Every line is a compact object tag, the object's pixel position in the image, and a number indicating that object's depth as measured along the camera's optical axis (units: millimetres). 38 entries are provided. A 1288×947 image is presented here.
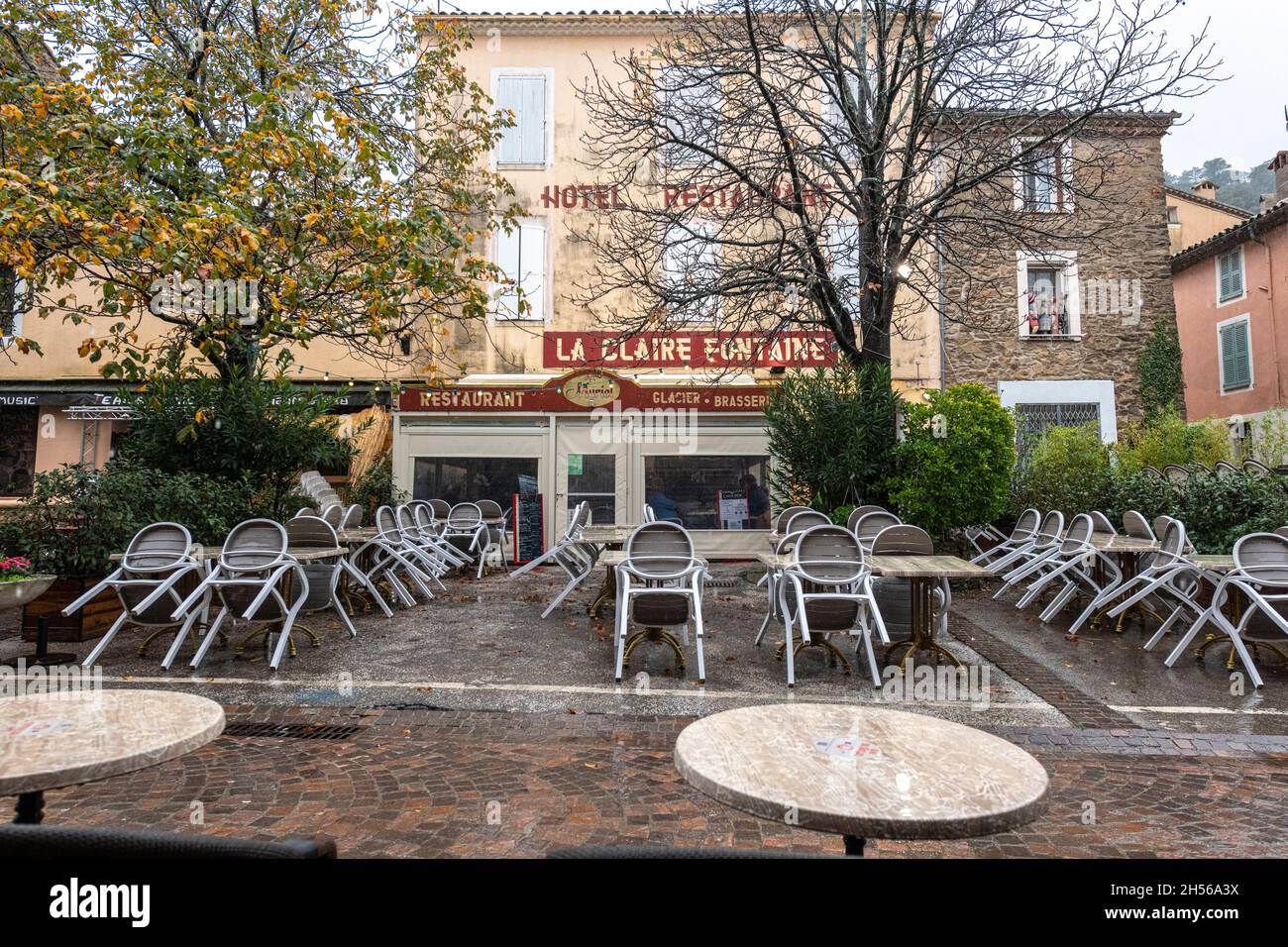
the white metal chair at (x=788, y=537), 6492
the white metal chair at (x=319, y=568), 6953
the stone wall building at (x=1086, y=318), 15992
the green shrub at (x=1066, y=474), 10305
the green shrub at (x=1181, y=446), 12969
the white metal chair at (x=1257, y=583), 5293
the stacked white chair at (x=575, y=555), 8203
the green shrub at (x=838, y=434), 10094
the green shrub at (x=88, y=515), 6719
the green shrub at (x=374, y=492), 12766
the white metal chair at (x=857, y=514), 8314
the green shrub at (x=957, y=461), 9477
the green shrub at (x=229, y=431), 8828
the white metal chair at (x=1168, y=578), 6023
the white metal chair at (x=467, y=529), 12219
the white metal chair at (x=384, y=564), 8078
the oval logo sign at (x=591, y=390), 13445
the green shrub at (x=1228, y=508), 7484
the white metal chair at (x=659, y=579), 5547
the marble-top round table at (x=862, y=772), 1454
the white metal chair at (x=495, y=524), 13078
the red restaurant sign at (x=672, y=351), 14000
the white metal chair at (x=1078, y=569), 7203
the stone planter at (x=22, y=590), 5309
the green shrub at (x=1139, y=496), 8711
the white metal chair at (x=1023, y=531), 9250
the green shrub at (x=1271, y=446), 12391
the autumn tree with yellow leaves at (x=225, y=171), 6738
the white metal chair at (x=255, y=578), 5641
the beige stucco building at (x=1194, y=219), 21250
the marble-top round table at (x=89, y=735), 1609
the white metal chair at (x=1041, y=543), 8455
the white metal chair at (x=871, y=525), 7316
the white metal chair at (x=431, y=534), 10313
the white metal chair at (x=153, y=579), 5602
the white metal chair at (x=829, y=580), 5473
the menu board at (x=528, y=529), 13359
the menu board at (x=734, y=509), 13562
